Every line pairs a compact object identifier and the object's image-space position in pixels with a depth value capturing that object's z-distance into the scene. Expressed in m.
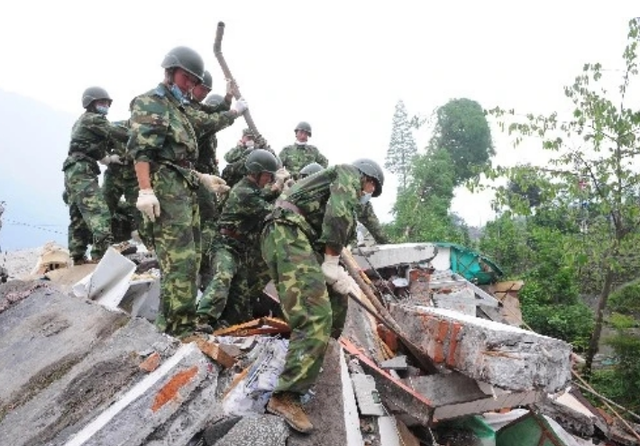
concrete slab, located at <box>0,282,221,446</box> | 2.69
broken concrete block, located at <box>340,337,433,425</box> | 3.59
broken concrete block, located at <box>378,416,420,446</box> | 3.28
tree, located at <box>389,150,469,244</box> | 16.59
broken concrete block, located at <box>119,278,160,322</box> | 4.95
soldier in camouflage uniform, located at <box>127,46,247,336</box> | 3.61
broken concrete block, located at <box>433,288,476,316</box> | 7.35
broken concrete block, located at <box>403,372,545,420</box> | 3.78
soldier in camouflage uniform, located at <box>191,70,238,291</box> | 5.42
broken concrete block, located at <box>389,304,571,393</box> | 3.46
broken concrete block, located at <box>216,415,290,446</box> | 2.50
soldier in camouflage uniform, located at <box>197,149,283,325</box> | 5.11
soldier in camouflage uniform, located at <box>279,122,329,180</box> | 8.55
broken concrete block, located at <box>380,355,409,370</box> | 4.12
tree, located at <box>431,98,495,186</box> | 27.55
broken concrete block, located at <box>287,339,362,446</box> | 2.84
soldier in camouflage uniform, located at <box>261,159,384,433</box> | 2.95
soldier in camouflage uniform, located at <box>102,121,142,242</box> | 5.86
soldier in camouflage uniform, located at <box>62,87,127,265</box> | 5.81
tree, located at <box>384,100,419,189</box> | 28.28
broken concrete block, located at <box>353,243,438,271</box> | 7.82
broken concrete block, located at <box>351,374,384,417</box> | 3.34
